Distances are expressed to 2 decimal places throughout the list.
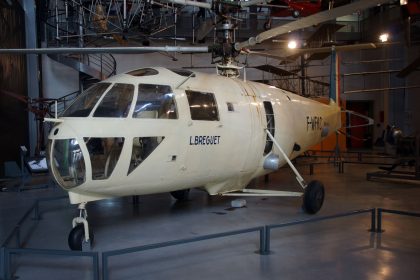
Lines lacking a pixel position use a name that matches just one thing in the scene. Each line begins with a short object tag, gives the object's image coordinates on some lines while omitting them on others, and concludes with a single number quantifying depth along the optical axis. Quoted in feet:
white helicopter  20.03
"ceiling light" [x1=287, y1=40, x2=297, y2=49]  42.45
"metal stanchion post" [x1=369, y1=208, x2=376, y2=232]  23.06
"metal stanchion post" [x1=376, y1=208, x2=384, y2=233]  23.12
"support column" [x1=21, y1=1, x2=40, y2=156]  57.88
